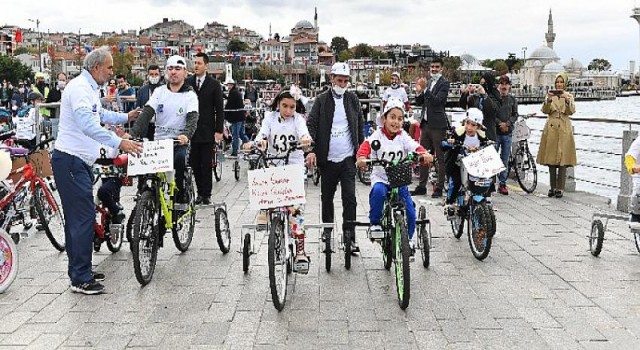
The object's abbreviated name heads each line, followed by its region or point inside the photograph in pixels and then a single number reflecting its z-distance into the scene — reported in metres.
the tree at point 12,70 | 80.50
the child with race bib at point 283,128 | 6.40
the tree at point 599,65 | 167.62
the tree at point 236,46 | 183.88
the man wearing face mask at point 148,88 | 10.59
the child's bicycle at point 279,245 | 5.28
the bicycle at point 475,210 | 6.90
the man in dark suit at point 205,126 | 8.73
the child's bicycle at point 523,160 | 11.89
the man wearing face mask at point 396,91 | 13.05
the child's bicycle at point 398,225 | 5.31
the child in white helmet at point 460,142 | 7.87
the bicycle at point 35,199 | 7.14
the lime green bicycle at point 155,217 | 5.88
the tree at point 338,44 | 167.88
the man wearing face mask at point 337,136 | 6.77
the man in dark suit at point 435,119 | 11.26
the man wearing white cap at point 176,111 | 7.02
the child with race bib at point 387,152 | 6.11
